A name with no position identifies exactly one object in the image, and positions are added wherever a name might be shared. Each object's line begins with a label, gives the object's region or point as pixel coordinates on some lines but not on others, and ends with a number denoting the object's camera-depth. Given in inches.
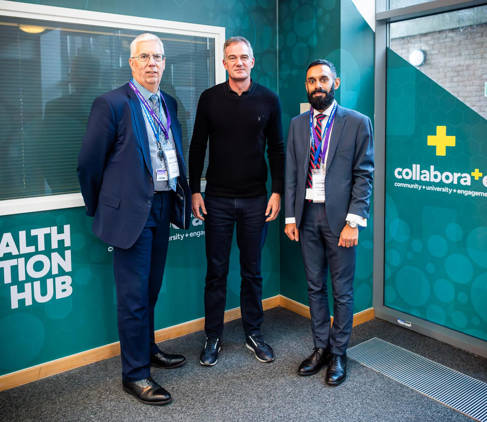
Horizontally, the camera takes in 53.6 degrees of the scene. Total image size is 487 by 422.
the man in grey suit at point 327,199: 92.3
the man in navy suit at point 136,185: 87.2
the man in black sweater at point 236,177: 100.7
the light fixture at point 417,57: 113.8
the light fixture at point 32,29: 93.5
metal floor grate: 90.2
